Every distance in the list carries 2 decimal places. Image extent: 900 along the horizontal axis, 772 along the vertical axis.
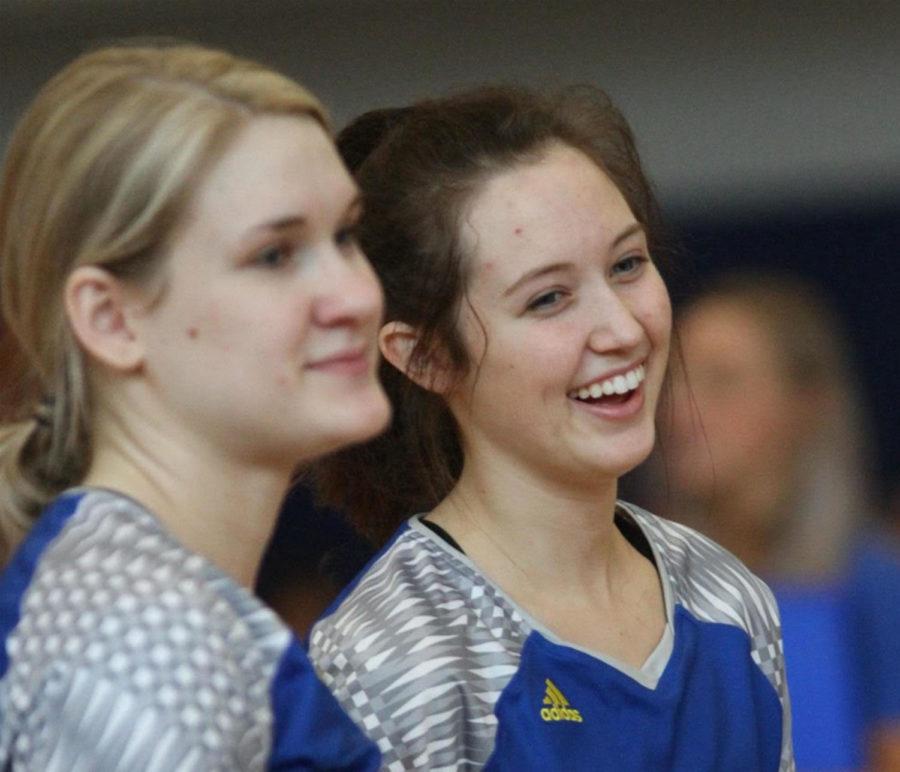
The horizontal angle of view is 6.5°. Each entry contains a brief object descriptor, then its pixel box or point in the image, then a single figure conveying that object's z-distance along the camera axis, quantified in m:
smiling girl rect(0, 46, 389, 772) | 4.74
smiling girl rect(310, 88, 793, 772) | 5.05
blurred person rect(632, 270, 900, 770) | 5.59
